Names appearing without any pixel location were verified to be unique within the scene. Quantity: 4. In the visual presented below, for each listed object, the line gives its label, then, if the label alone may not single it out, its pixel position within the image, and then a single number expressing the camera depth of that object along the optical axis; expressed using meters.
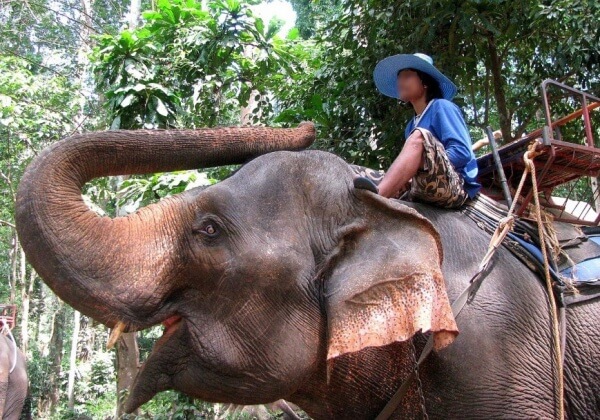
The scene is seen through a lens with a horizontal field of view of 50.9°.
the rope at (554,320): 2.17
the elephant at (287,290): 1.96
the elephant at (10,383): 7.28
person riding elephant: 2.38
